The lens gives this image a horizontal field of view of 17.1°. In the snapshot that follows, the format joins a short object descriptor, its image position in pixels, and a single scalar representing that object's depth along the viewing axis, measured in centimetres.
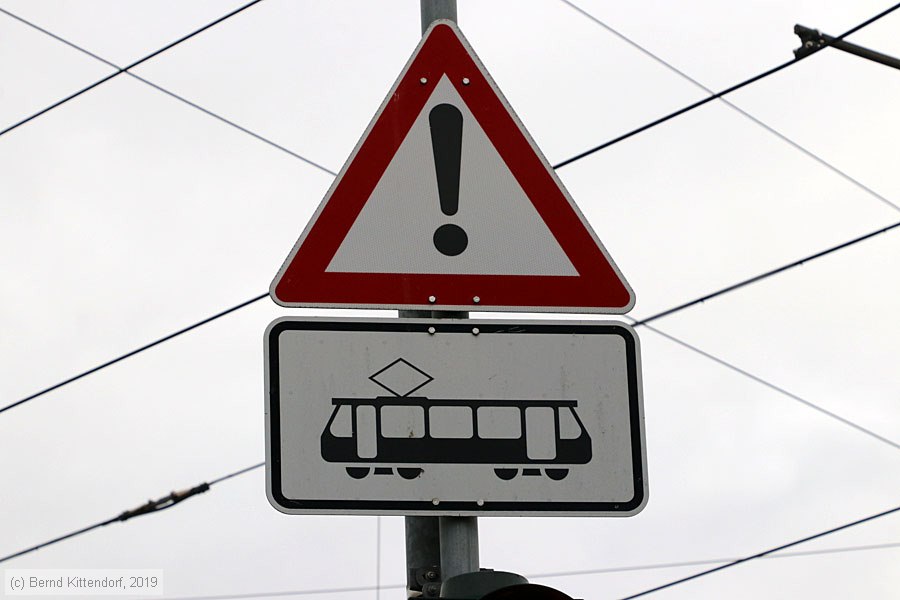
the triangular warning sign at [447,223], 459
